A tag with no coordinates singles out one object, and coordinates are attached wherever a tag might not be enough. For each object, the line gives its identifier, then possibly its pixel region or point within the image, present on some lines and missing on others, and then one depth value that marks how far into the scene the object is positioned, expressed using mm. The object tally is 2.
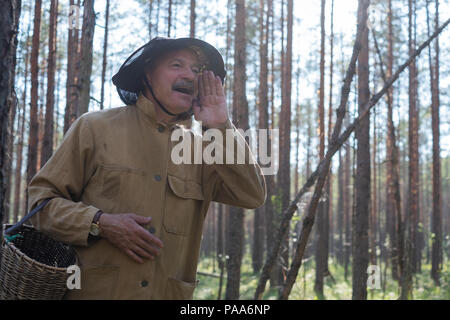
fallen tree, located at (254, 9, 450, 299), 2650
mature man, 2008
